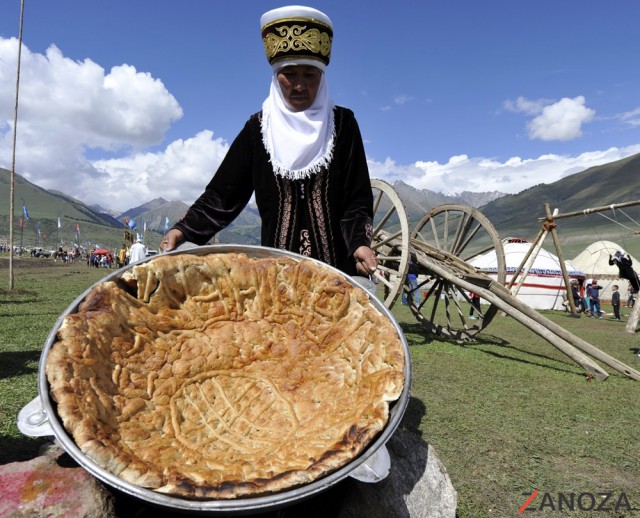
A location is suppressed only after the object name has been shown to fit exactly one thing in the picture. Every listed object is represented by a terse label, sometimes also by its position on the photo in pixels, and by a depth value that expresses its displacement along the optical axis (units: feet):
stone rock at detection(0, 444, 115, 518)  3.77
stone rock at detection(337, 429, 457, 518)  5.04
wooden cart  17.13
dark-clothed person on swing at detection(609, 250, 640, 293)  34.19
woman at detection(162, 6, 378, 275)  6.78
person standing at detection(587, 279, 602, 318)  49.62
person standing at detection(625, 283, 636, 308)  61.62
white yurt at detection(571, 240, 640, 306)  72.38
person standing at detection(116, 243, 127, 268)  75.32
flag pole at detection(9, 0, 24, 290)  31.30
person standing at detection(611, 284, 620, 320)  46.26
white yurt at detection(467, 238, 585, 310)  59.06
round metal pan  3.26
